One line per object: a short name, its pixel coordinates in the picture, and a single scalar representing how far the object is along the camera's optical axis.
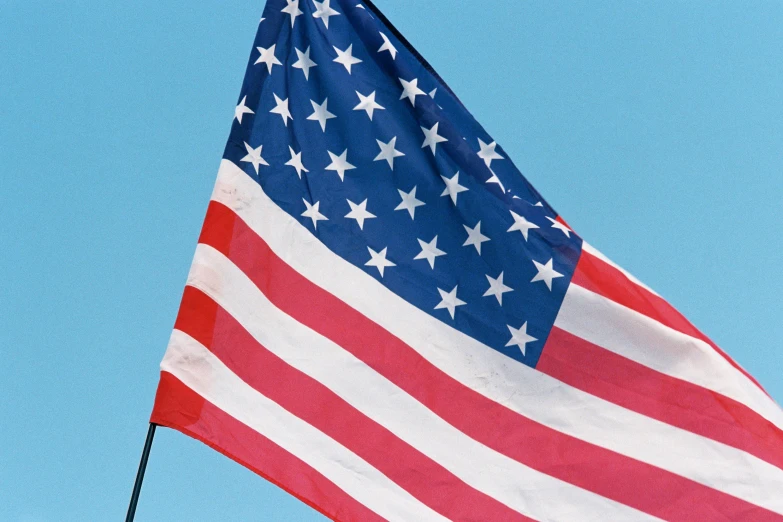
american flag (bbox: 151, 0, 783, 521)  8.63
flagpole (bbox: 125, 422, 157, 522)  7.48
